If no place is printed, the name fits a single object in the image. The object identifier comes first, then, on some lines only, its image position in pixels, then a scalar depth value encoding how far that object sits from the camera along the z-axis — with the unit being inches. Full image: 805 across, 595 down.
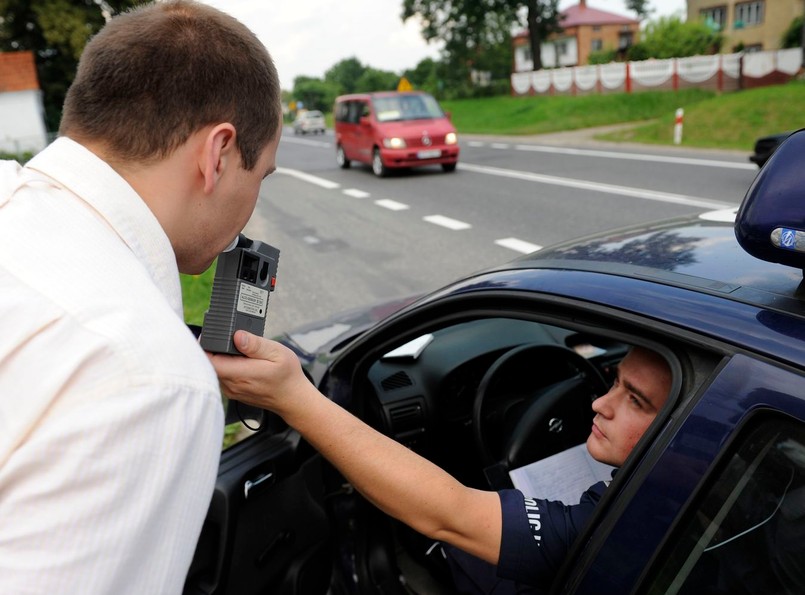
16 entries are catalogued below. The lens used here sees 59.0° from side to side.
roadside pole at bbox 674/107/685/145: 666.8
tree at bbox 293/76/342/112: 3336.6
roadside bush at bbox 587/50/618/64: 1899.6
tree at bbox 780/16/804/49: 1378.0
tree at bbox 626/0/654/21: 3595.0
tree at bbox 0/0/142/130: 1465.3
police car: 45.9
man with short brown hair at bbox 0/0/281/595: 32.9
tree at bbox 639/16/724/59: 1583.4
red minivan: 543.5
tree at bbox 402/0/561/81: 1632.6
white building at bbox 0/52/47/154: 1459.2
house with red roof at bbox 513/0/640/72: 2824.8
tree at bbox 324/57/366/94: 4403.8
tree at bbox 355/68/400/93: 2947.8
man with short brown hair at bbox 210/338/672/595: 57.1
